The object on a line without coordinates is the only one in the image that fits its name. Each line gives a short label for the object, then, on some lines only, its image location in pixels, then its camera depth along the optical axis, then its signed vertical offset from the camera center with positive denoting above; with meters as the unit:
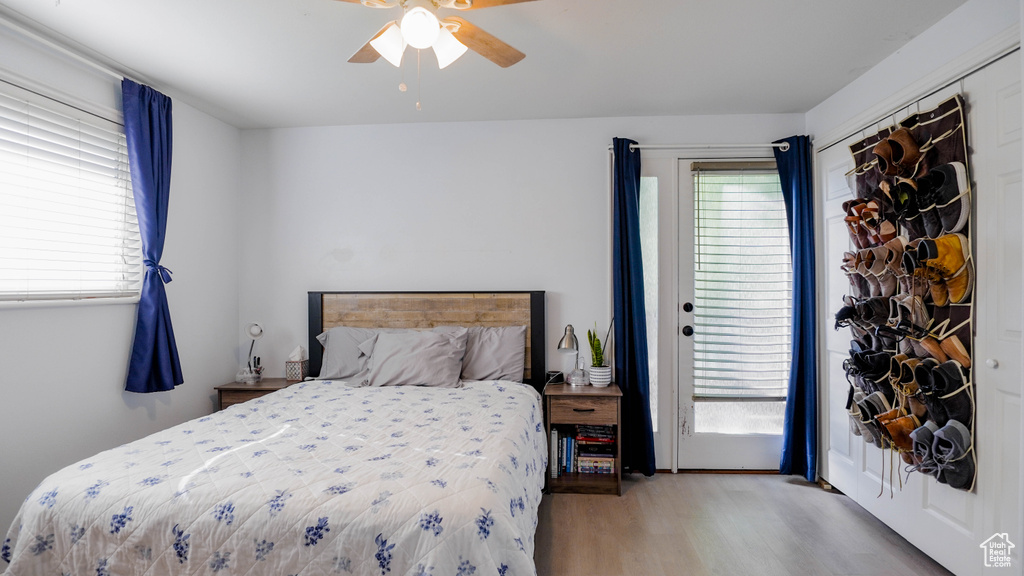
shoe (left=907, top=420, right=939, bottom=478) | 2.04 -0.66
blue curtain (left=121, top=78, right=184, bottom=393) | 2.62 +0.41
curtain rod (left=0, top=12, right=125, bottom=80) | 2.05 +1.13
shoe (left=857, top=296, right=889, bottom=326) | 2.34 -0.09
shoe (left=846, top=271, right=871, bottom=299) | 2.54 +0.03
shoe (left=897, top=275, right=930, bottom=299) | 2.11 +0.02
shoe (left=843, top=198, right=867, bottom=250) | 2.50 +0.36
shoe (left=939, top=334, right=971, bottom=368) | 1.97 -0.24
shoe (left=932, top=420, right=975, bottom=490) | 1.96 -0.66
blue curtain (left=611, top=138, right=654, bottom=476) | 3.21 -0.17
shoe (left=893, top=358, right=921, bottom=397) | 2.14 -0.39
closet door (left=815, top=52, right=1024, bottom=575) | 1.80 -0.21
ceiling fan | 1.60 +0.93
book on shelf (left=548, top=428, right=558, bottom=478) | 3.07 -1.06
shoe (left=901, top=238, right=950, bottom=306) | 2.01 +0.07
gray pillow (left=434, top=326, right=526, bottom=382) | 3.17 -0.41
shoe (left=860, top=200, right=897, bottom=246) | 2.33 +0.33
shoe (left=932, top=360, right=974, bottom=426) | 1.98 -0.41
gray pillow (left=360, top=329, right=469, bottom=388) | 2.99 -0.42
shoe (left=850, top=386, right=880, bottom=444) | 2.42 -0.65
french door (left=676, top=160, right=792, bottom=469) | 3.29 -0.16
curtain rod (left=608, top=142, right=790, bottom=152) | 3.22 +0.98
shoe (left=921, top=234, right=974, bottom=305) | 1.95 +0.11
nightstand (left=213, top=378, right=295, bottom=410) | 3.18 -0.65
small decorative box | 3.36 -0.54
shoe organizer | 1.97 -0.03
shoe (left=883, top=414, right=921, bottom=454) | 2.15 -0.62
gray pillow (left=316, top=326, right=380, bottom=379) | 3.22 -0.40
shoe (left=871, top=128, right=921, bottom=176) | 2.15 +0.62
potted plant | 3.11 -0.48
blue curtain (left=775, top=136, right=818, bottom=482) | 3.12 -0.23
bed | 1.38 -0.64
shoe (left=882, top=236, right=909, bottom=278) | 2.21 +0.17
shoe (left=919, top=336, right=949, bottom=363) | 2.05 -0.25
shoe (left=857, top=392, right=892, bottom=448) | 2.35 -0.58
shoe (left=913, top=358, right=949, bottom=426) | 2.04 -0.43
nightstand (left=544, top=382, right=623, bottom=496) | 2.94 -0.74
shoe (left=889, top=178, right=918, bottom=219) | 2.12 +0.42
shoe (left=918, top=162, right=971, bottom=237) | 1.96 +0.39
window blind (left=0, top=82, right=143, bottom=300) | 2.13 +0.42
